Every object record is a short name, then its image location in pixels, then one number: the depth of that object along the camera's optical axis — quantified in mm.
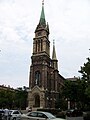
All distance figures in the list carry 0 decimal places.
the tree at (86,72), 12473
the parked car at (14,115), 11631
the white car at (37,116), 8409
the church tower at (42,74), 33363
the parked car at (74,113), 18647
